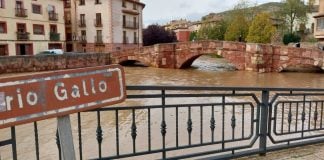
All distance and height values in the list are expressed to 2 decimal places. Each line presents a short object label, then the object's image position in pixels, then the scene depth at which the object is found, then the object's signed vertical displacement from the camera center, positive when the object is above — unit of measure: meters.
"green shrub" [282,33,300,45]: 41.94 +1.75
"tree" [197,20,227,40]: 52.19 +3.51
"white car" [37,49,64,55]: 27.65 -0.05
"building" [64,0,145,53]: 35.12 +3.20
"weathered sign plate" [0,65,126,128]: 1.67 -0.25
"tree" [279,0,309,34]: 45.09 +6.03
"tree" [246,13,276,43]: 34.97 +2.41
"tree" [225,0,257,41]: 40.69 +4.10
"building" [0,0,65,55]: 26.28 +2.46
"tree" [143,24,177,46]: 46.62 +2.35
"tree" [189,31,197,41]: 68.64 +3.65
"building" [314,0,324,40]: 33.16 +2.93
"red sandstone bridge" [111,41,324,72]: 22.22 -0.36
